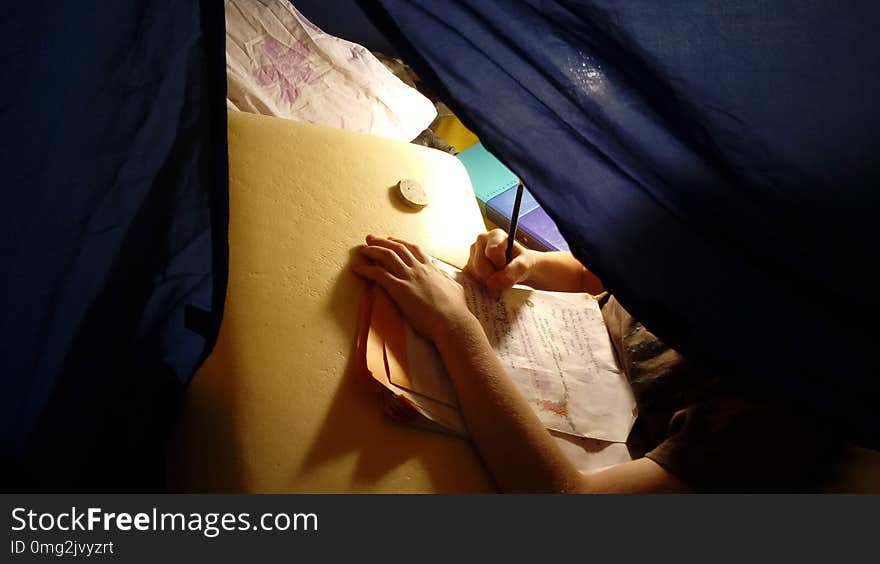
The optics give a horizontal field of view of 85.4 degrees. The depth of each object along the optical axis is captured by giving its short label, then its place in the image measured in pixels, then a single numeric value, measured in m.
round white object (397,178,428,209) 1.06
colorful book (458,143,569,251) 1.52
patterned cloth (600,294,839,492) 0.63
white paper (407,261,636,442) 0.78
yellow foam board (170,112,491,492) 0.63
